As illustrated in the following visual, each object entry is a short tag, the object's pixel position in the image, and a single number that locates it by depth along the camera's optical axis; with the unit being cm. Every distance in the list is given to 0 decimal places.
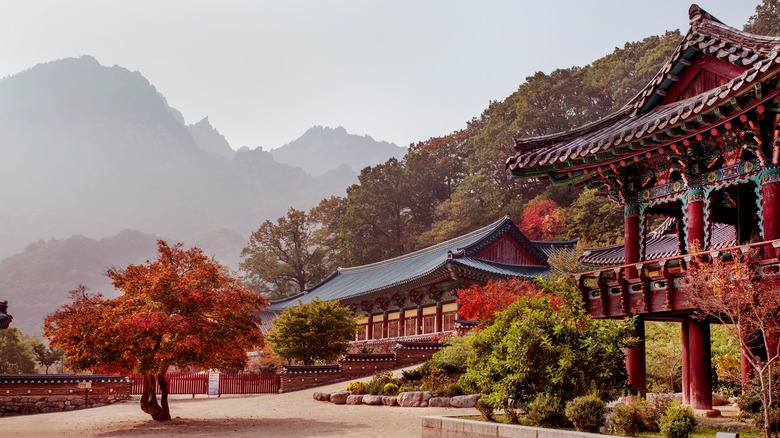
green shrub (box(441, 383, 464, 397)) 2012
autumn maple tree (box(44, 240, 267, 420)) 1783
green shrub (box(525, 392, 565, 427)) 1160
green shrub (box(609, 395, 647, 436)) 1059
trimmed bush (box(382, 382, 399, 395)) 2247
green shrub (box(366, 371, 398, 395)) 2314
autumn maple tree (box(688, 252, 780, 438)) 1020
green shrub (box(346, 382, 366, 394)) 2411
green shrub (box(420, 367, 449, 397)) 2152
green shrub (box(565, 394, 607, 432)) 1088
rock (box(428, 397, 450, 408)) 1978
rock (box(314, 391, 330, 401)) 2509
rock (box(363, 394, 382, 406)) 2202
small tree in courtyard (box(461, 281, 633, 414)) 1216
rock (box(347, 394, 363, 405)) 2300
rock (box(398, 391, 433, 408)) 2052
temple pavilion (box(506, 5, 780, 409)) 1248
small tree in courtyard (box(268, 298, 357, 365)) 3222
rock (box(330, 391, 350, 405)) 2383
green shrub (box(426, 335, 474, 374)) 2345
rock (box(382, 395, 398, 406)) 2131
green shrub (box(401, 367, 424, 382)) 2376
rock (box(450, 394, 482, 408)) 1931
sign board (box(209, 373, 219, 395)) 3070
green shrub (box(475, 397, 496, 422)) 1281
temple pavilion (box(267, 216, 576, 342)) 3819
